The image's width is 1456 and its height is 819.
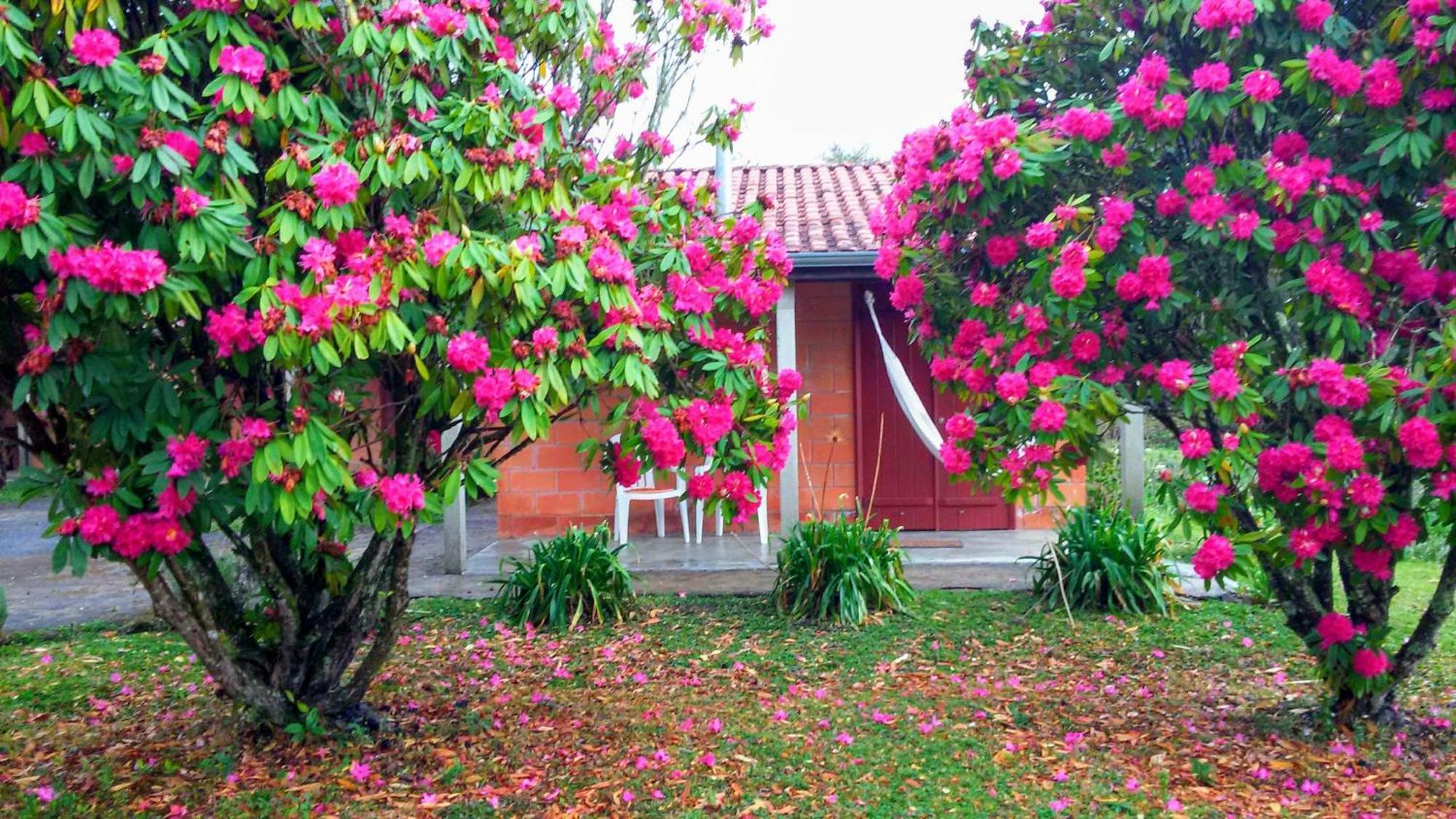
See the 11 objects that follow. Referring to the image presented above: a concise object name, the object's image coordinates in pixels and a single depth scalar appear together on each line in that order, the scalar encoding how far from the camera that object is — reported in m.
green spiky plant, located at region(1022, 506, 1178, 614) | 6.34
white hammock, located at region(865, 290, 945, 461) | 7.20
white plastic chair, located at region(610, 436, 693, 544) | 8.11
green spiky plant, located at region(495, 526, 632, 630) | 6.28
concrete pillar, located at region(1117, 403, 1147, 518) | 7.49
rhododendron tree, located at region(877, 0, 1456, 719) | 3.50
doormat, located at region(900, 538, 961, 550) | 8.41
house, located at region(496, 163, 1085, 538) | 9.08
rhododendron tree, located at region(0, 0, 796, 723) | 2.77
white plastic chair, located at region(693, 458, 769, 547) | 8.29
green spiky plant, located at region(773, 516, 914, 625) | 6.25
